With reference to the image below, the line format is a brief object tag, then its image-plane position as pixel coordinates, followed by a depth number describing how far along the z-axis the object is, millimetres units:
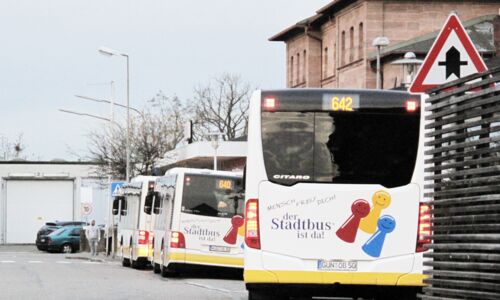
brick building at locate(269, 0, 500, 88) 79500
